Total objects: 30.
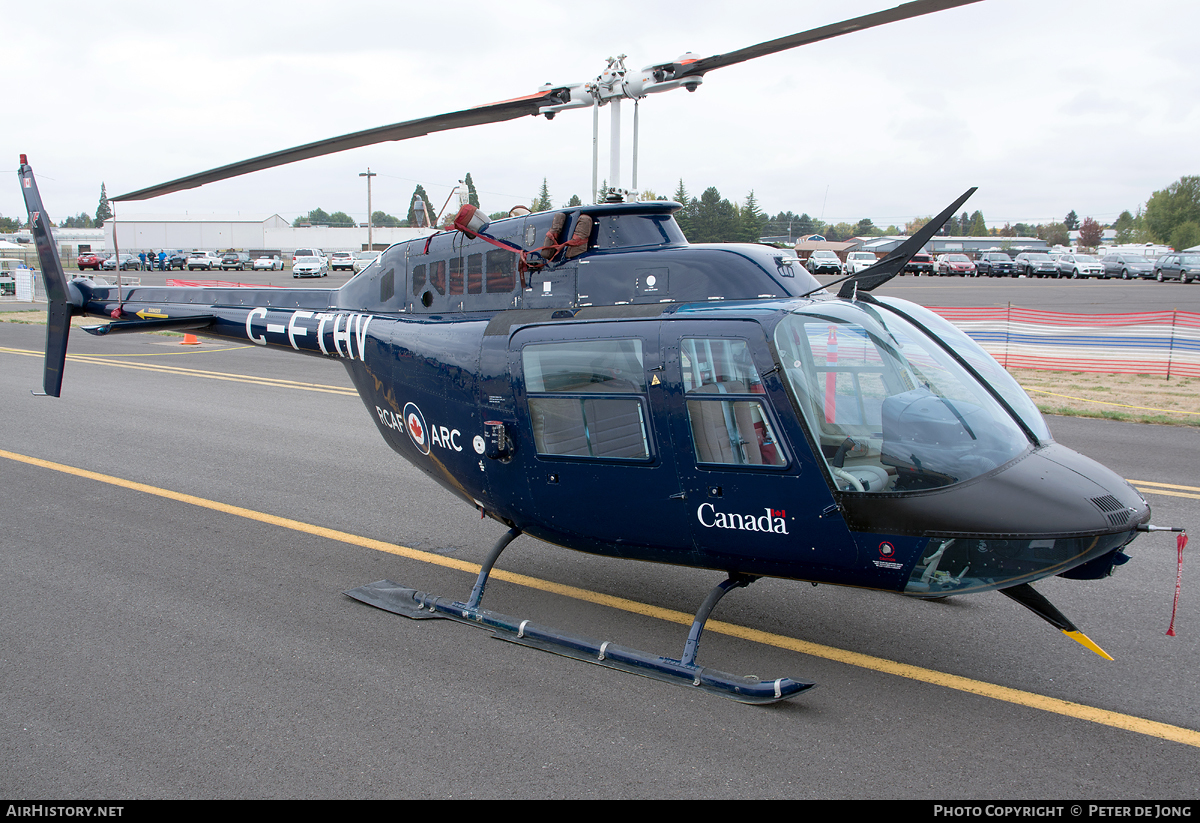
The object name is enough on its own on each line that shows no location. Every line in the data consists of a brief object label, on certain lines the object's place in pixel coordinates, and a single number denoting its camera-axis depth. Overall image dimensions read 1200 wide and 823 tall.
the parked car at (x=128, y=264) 69.56
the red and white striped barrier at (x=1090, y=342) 15.37
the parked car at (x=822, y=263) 39.09
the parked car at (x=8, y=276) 37.59
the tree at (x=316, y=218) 158.38
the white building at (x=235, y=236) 90.19
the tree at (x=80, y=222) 182.12
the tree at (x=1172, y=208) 110.81
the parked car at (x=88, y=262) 63.06
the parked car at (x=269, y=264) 68.31
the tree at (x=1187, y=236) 106.94
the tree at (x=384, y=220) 109.88
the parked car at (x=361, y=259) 54.45
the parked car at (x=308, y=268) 53.09
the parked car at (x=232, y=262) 65.62
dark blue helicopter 3.99
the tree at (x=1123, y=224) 151.52
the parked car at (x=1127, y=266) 47.19
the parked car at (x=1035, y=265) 51.88
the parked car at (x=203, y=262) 65.44
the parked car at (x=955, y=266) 53.62
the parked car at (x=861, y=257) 45.72
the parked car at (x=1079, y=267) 49.72
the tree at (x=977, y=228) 139.56
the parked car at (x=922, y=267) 52.47
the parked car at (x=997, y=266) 53.88
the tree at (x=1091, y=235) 143.00
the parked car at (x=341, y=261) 58.56
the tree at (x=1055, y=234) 142.88
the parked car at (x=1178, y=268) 42.22
